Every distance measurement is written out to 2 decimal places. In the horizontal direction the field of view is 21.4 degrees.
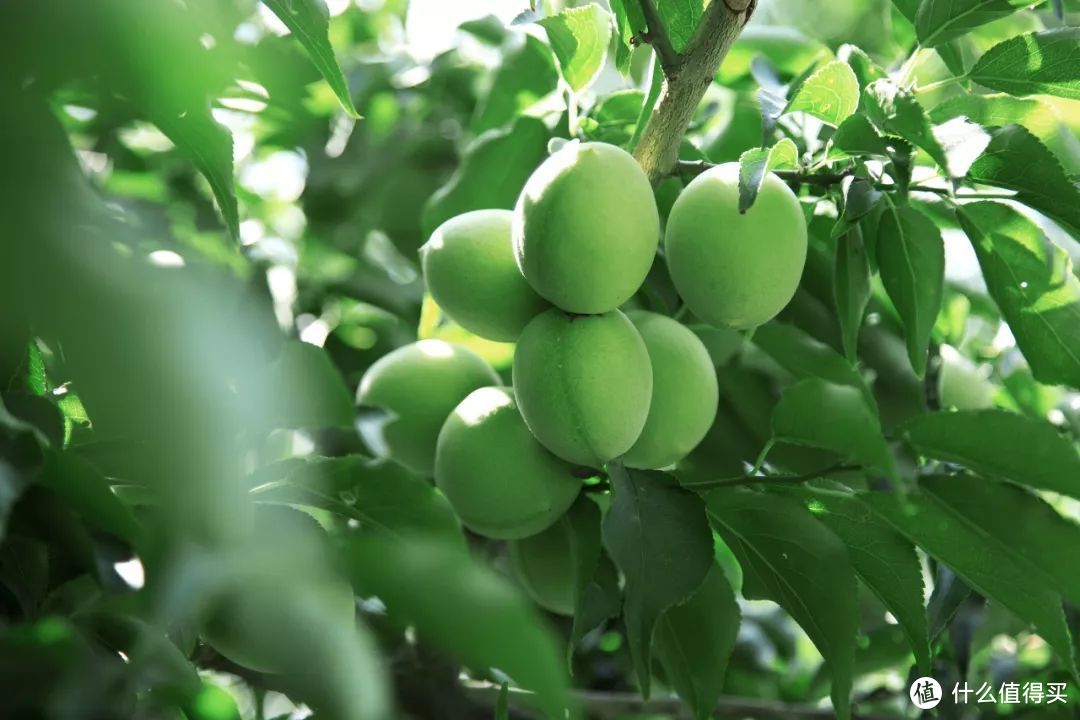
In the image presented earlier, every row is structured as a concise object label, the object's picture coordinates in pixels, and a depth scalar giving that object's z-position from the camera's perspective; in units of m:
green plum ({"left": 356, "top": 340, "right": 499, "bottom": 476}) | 0.75
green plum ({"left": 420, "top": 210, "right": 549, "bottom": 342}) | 0.71
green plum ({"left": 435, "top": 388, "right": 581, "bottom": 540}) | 0.71
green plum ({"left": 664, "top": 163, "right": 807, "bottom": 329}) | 0.69
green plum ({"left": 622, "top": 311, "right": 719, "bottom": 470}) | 0.71
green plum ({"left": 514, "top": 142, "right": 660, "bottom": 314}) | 0.68
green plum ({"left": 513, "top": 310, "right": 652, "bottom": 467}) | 0.68
